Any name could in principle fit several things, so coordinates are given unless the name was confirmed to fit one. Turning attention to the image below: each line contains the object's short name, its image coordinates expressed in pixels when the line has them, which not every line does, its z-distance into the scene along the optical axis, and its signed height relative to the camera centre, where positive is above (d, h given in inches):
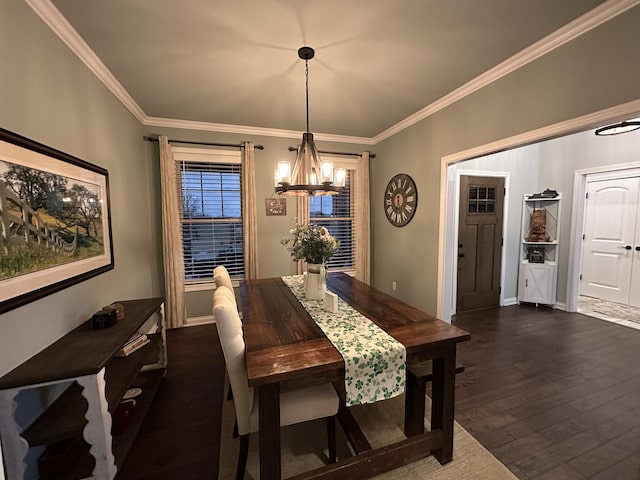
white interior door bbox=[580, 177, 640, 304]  164.1 -10.9
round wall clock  143.3 +12.2
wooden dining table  50.0 -28.7
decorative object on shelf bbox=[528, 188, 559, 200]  164.1 +16.6
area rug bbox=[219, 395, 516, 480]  60.9 -57.0
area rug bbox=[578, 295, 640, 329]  145.3 -53.0
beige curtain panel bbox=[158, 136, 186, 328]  134.2 -10.6
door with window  159.5 -11.9
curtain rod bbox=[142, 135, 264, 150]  132.8 +41.0
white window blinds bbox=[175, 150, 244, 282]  143.9 +4.1
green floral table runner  52.2 -27.9
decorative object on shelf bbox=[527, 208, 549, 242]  168.6 -3.6
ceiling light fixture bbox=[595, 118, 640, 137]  101.9 +40.2
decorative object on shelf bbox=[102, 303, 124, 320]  77.5 -25.8
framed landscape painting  50.5 +0.1
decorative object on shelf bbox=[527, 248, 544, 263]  170.4 -21.5
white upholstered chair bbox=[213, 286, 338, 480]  53.5 -37.6
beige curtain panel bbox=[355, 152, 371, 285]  169.9 +0.8
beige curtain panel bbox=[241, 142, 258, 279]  146.5 +4.6
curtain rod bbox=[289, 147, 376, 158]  165.6 +42.4
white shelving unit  166.2 -22.1
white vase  85.1 -19.6
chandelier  85.6 +15.4
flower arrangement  81.0 -7.1
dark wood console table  49.3 -39.0
